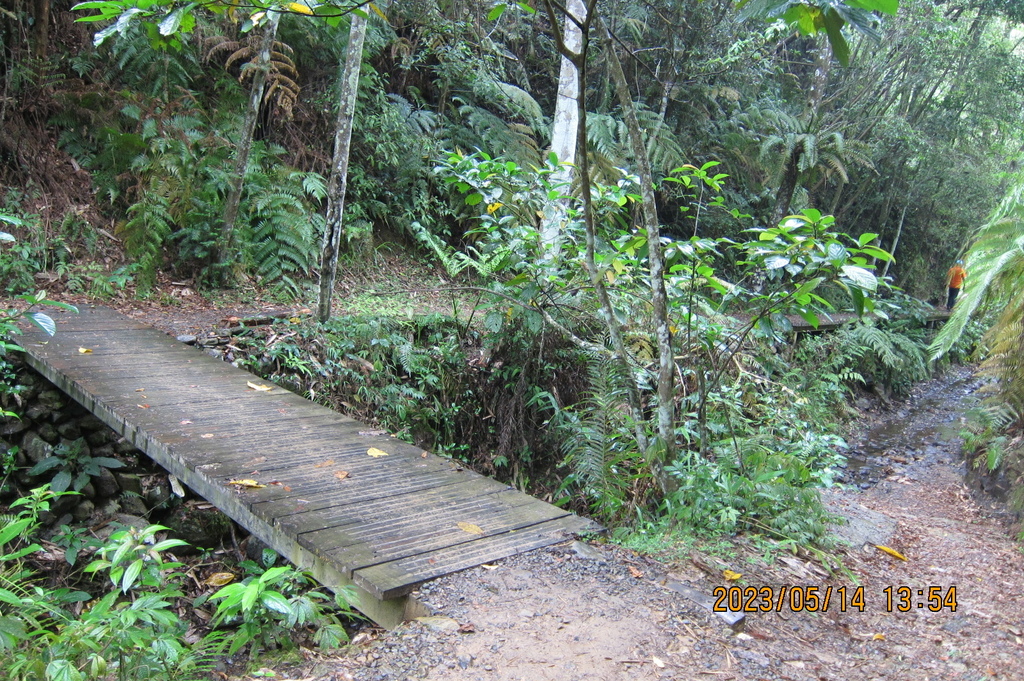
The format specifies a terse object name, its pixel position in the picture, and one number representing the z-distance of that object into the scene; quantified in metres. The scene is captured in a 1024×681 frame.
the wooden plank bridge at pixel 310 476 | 2.80
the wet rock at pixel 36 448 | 4.91
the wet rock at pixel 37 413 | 5.04
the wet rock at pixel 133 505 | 4.86
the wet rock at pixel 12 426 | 4.90
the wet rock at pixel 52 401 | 5.12
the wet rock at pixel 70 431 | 5.13
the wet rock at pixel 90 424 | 5.23
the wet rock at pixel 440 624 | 2.35
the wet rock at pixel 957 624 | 3.00
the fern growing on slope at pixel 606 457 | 3.88
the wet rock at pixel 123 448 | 5.27
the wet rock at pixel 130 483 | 5.01
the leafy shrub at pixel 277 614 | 2.30
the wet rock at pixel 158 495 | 4.98
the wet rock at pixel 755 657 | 2.29
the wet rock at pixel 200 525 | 4.62
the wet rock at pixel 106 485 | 4.91
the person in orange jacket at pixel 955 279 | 14.77
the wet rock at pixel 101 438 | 5.25
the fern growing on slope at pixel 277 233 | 7.72
